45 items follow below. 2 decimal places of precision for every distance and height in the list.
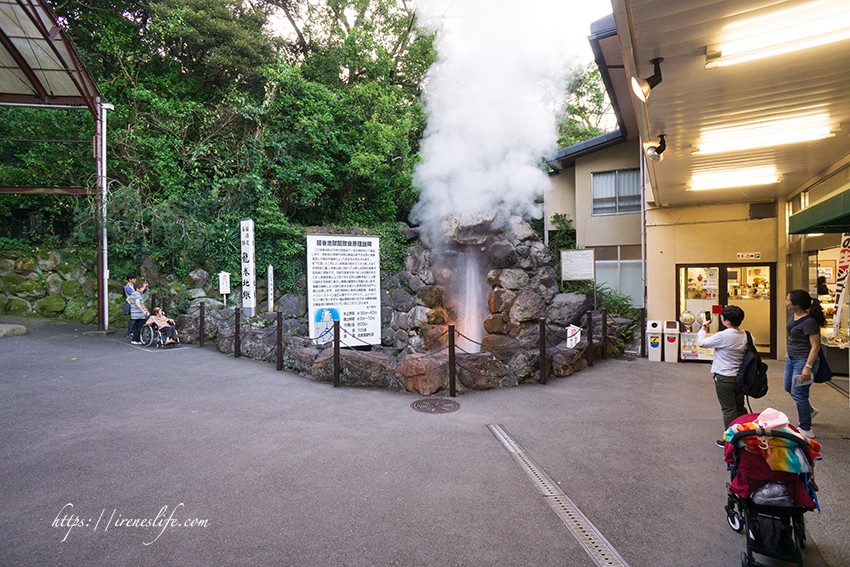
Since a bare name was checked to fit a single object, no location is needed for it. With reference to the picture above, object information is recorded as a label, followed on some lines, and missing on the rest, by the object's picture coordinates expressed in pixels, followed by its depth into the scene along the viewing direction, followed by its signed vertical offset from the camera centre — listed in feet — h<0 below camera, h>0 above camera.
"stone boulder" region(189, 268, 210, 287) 40.47 +0.55
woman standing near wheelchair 34.06 -2.37
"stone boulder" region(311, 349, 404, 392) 23.36 -5.21
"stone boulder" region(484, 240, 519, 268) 40.65 +2.73
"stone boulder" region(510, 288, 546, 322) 37.91 -2.52
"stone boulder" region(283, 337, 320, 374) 26.20 -4.79
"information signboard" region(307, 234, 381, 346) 33.61 -0.40
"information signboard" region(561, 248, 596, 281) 37.70 +1.39
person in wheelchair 33.73 -3.46
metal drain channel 9.14 -6.25
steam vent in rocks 24.47 -3.21
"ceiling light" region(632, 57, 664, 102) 12.09 +6.10
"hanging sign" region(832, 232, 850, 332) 17.75 +0.22
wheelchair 33.76 -4.47
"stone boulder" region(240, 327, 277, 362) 30.42 -4.73
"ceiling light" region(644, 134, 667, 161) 18.06 +5.94
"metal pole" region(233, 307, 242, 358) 31.14 -4.55
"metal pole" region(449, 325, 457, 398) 22.03 -4.96
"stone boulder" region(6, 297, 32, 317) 41.83 -2.32
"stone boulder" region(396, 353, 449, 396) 22.15 -5.12
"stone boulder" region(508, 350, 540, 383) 24.36 -5.20
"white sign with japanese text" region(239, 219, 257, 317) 35.81 +0.90
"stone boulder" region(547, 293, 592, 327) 36.94 -2.67
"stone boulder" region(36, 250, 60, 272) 42.96 +2.50
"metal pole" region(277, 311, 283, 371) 27.71 -4.34
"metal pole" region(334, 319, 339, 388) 23.79 -4.71
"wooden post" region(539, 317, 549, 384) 24.31 -4.55
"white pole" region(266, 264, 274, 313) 40.60 +0.00
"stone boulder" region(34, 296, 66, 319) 42.01 -2.33
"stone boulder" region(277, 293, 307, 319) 42.52 -2.47
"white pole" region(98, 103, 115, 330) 38.05 +8.92
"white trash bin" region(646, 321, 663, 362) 30.86 -4.61
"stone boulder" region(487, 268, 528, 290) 39.91 +0.13
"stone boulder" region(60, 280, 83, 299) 42.75 -0.50
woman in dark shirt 14.76 -2.42
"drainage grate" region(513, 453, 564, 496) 12.12 -6.27
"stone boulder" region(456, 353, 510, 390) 23.12 -5.18
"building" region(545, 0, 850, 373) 10.77 +6.31
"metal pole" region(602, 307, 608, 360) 30.91 -4.28
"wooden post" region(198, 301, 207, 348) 34.58 -4.01
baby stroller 8.15 -4.32
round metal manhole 19.67 -6.23
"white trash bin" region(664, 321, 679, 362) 30.40 -4.74
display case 23.21 -3.84
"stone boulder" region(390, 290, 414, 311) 44.52 -2.10
